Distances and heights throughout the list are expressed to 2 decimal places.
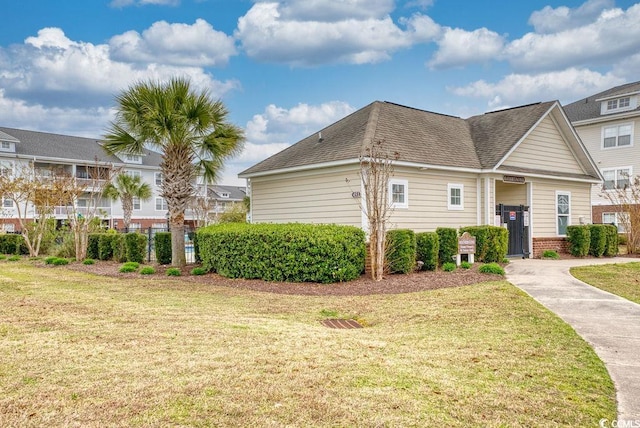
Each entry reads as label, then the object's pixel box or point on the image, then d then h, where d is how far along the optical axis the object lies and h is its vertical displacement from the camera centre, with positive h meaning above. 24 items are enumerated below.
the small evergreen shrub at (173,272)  14.21 -1.42
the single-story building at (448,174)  15.57 +1.73
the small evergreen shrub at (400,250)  12.71 -0.74
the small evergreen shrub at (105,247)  19.39 -0.91
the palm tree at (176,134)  14.29 +2.79
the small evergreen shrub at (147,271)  14.62 -1.42
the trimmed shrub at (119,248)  18.50 -0.92
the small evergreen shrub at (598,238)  18.36 -0.68
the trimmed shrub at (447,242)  14.06 -0.61
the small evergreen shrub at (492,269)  12.30 -1.23
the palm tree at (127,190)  38.72 +2.82
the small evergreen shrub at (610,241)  18.72 -0.81
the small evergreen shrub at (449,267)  13.18 -1.25
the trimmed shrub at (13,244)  24.12 -0.96
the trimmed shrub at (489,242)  14.84 -0.65
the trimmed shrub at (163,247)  16.50 -0.79
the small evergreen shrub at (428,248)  13.45 -0.74
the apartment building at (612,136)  30.84 +5.57
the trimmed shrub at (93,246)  20.19 -0.90
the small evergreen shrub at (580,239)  18.12 -0.70
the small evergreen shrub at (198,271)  13.95 -1.37
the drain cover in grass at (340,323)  7.71 -1.65
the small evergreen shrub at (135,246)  17.70 -0.81
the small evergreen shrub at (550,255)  18.06 -1.29
